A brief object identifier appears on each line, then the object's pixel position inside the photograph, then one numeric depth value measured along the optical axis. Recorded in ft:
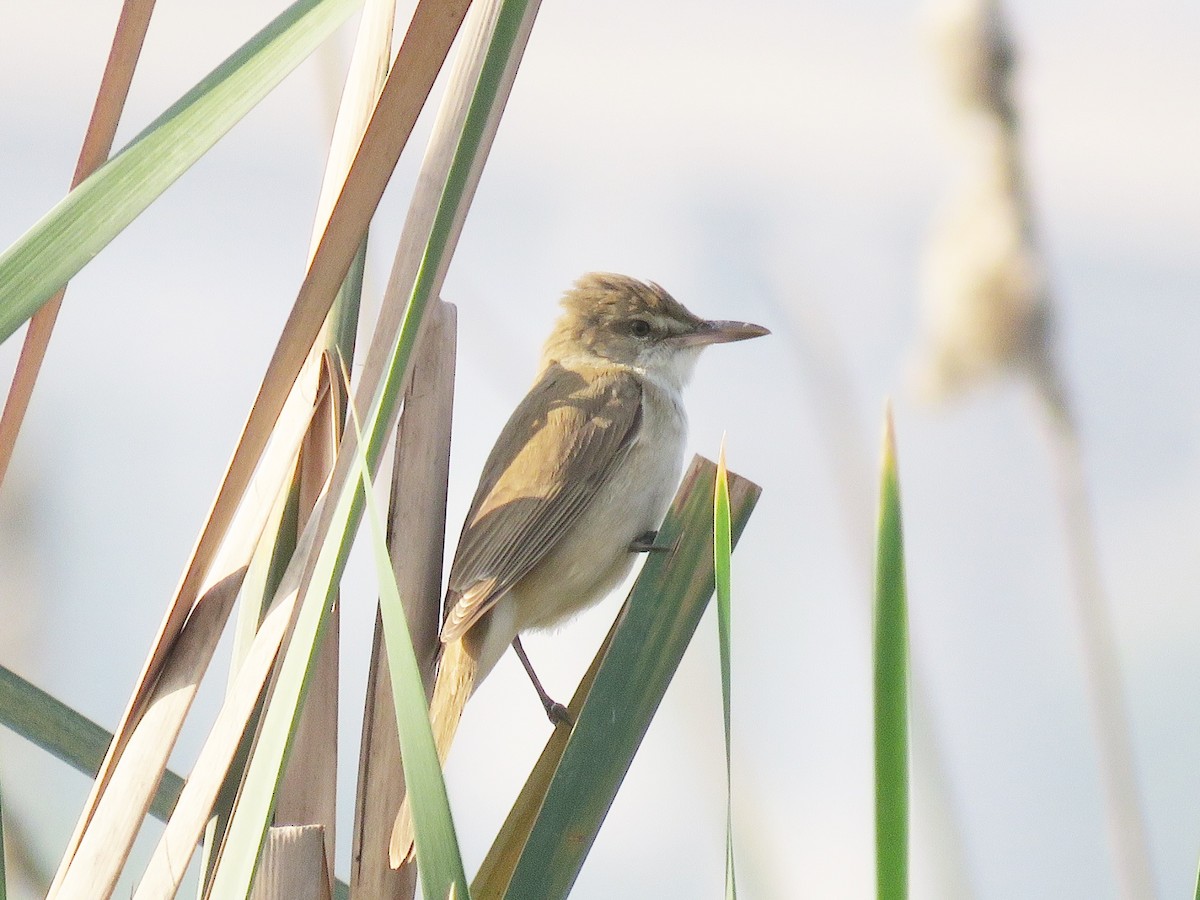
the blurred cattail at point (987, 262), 18.18
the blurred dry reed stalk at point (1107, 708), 18.08
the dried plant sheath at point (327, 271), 14.85
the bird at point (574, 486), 18.25
